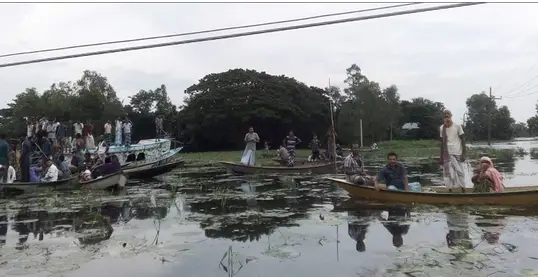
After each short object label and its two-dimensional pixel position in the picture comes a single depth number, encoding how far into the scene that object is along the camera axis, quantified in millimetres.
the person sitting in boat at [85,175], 13094
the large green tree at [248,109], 47844
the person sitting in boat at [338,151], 25922
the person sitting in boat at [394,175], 9359
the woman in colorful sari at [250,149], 18250
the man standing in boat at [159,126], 23125
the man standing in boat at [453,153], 9039
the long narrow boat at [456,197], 8109
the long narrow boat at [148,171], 16250
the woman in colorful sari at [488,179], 8655
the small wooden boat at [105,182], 12516
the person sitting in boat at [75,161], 16564
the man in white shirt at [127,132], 19578
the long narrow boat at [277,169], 17438
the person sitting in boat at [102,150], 16719
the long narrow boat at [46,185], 12670
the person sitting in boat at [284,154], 19484
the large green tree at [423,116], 72188
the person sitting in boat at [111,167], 13633
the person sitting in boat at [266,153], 31856
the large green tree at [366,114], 52094
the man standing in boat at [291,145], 19528
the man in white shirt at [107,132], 20984
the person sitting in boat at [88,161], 14934
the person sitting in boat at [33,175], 14407
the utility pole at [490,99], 53791
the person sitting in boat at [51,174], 13133
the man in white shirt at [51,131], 18094
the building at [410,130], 73438
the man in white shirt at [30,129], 18744
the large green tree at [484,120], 81188
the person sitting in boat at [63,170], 14020
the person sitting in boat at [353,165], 12533
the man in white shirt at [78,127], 19591
